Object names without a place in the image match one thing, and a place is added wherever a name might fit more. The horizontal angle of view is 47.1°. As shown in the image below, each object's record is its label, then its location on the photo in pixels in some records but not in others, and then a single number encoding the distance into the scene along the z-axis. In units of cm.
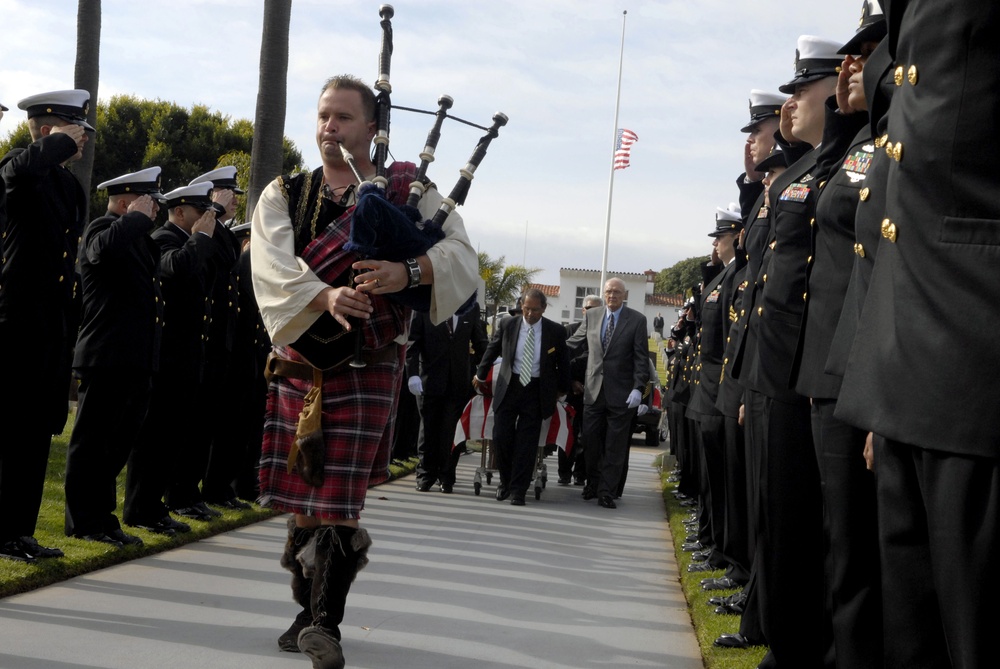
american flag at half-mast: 4009
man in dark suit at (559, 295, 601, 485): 1465
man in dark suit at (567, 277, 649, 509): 1259
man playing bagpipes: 470
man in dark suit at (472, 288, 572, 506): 1220
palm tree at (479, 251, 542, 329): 4791
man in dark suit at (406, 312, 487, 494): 1266
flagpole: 4203
